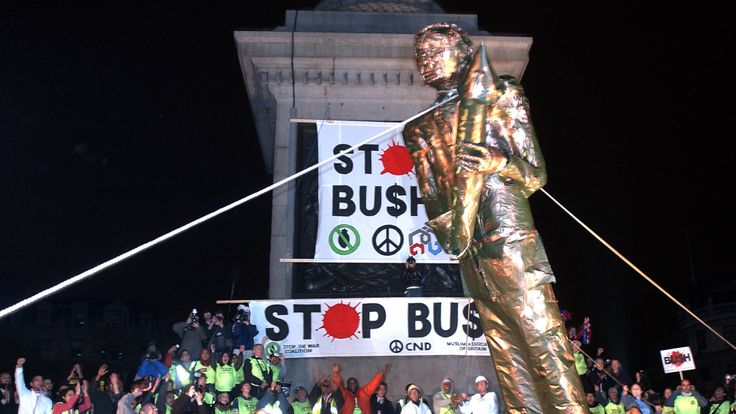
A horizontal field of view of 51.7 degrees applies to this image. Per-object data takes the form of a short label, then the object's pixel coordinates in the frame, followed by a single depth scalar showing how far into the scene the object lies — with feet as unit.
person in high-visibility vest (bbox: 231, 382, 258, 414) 34.94
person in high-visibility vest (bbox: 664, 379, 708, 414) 37.83
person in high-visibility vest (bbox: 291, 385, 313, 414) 35.11
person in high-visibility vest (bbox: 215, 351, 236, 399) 35.91
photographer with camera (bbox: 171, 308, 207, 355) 38.60
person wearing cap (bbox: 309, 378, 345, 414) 34.71
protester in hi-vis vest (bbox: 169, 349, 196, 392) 36.06
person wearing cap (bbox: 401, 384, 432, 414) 34.23
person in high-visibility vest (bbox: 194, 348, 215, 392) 35.81
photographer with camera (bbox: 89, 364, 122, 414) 34.01
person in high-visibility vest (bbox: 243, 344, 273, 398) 35.49
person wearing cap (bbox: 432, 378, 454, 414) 35.17
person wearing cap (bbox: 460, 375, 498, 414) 33.55
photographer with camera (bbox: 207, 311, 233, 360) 38.04
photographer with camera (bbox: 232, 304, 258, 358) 37.81
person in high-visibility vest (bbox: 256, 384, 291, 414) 33.53
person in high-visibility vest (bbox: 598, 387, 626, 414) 37.40
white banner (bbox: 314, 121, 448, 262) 40.86
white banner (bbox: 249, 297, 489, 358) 38.70
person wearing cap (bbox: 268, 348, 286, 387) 35.50
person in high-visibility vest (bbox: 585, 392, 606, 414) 36.30
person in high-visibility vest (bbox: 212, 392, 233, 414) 34.04
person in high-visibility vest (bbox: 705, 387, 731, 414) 38.40
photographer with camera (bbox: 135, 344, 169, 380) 37.76
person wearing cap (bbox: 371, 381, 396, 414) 35.06
